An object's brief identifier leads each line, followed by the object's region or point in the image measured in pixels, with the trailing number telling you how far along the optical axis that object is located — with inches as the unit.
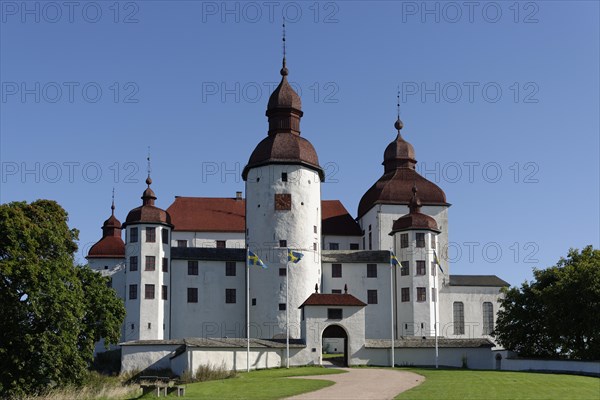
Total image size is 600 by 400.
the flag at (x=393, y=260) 2460.6
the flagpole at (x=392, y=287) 2475.6
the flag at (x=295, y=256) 2415.4
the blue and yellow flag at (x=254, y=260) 2292.1
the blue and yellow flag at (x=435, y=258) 2527.6
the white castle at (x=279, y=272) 2524.6
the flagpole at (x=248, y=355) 2045.0
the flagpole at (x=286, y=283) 2497.7
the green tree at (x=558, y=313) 1910.7
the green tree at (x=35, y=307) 1457.9
